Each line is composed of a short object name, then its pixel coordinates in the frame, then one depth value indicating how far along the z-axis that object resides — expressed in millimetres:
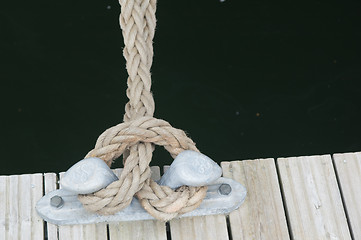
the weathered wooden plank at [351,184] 1284
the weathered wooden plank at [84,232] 1257
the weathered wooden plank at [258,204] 1273
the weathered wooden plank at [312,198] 1278
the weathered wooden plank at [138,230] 1256
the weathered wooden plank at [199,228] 1263
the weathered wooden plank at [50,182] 1286
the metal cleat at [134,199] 1179
